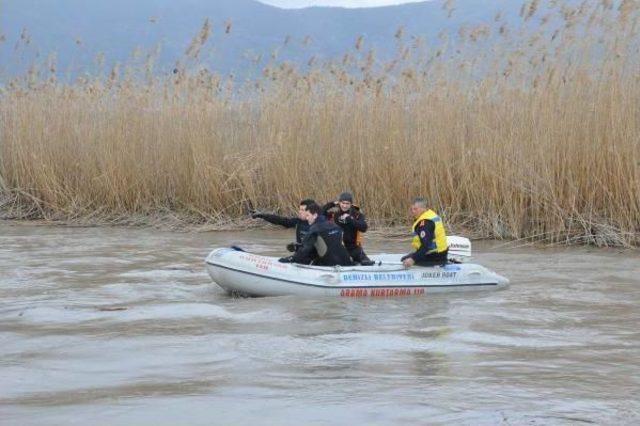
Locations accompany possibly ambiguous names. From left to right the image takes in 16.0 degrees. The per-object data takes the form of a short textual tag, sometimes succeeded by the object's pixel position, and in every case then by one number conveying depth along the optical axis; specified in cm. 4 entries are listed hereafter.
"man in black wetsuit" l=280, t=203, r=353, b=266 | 1908
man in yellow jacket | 1917
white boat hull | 1855
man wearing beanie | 2018
